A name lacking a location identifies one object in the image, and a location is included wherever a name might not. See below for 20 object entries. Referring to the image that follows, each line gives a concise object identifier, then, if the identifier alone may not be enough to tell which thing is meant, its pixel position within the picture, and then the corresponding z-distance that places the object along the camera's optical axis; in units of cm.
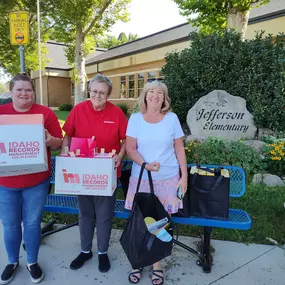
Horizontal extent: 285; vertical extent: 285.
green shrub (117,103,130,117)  1713
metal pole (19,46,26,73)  536
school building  1195
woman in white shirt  241
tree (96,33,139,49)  5356
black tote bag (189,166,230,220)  247
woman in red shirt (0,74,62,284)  226
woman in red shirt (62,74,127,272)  249
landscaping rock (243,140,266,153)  533
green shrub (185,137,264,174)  507
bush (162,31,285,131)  591
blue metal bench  257
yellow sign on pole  550
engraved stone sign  613
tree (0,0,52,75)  1802
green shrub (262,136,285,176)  505
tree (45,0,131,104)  1516
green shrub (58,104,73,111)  2655
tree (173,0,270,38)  767
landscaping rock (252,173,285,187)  476
